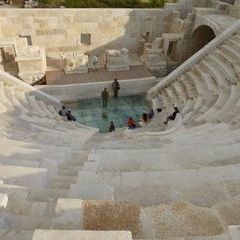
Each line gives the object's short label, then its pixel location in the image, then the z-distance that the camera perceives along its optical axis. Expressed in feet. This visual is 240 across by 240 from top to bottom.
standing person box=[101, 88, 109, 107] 46.00
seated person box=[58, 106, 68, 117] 41.22
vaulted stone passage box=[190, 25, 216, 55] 56.08
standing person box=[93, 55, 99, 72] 51.79
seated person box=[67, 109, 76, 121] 40.06
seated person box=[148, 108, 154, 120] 42.01
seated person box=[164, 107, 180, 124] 36.39
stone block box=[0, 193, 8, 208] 10.41
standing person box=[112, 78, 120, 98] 47.28
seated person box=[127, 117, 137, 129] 36.74
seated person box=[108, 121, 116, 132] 37.86
